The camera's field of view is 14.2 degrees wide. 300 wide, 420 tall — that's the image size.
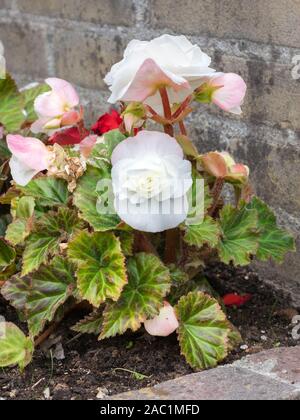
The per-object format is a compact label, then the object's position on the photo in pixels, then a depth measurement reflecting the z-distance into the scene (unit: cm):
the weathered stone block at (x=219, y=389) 116
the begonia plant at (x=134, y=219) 120
